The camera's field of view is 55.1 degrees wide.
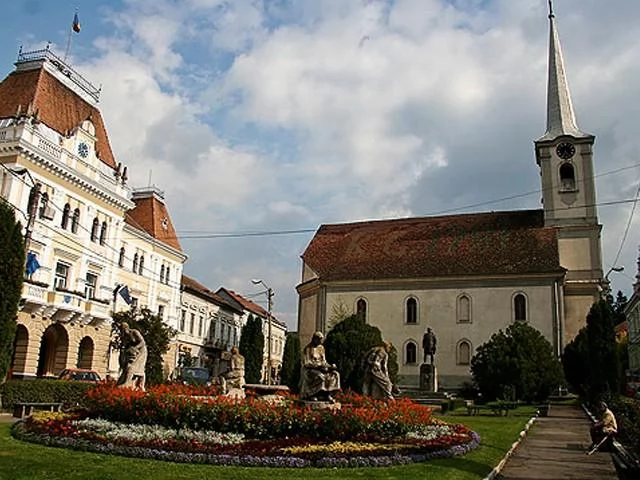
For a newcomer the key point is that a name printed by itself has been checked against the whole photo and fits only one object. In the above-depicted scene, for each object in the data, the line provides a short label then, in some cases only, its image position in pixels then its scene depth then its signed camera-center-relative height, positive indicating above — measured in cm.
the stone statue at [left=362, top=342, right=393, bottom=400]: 1886 +4
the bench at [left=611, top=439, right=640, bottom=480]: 955 -136
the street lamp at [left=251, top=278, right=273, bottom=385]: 4794 +562
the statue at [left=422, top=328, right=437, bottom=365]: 3844 +219
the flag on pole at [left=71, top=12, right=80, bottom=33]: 3841 +2090
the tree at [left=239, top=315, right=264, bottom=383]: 5181 +193
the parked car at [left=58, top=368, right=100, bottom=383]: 2902 -40
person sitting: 1523 -116
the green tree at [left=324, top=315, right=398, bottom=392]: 3512 +166
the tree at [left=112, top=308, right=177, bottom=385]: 3462 +203
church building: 5109 +927
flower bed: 1155 -128
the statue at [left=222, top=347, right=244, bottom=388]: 2098 -2
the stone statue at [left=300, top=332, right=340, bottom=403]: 1623 -5
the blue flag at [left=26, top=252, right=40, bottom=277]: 3167 +513
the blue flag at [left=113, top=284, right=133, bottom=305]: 4087 +495
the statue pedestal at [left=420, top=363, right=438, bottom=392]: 3878 +13
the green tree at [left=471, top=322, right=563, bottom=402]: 3431 +82
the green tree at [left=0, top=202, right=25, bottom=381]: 1822 +262
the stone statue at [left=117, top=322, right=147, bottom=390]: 1858 +22
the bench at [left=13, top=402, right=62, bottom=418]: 1942 -140
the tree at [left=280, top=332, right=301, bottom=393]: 4431 +98
